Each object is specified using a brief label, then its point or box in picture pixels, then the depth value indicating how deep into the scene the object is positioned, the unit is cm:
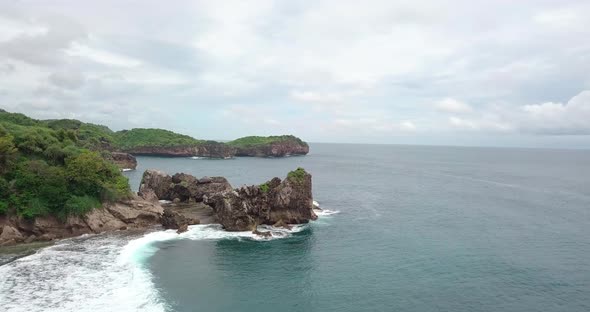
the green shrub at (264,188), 6788
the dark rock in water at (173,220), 6350
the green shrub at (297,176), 6912
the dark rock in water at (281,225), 6686
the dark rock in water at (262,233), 6088
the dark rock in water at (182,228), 6127
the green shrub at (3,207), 5316
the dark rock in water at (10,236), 5206
